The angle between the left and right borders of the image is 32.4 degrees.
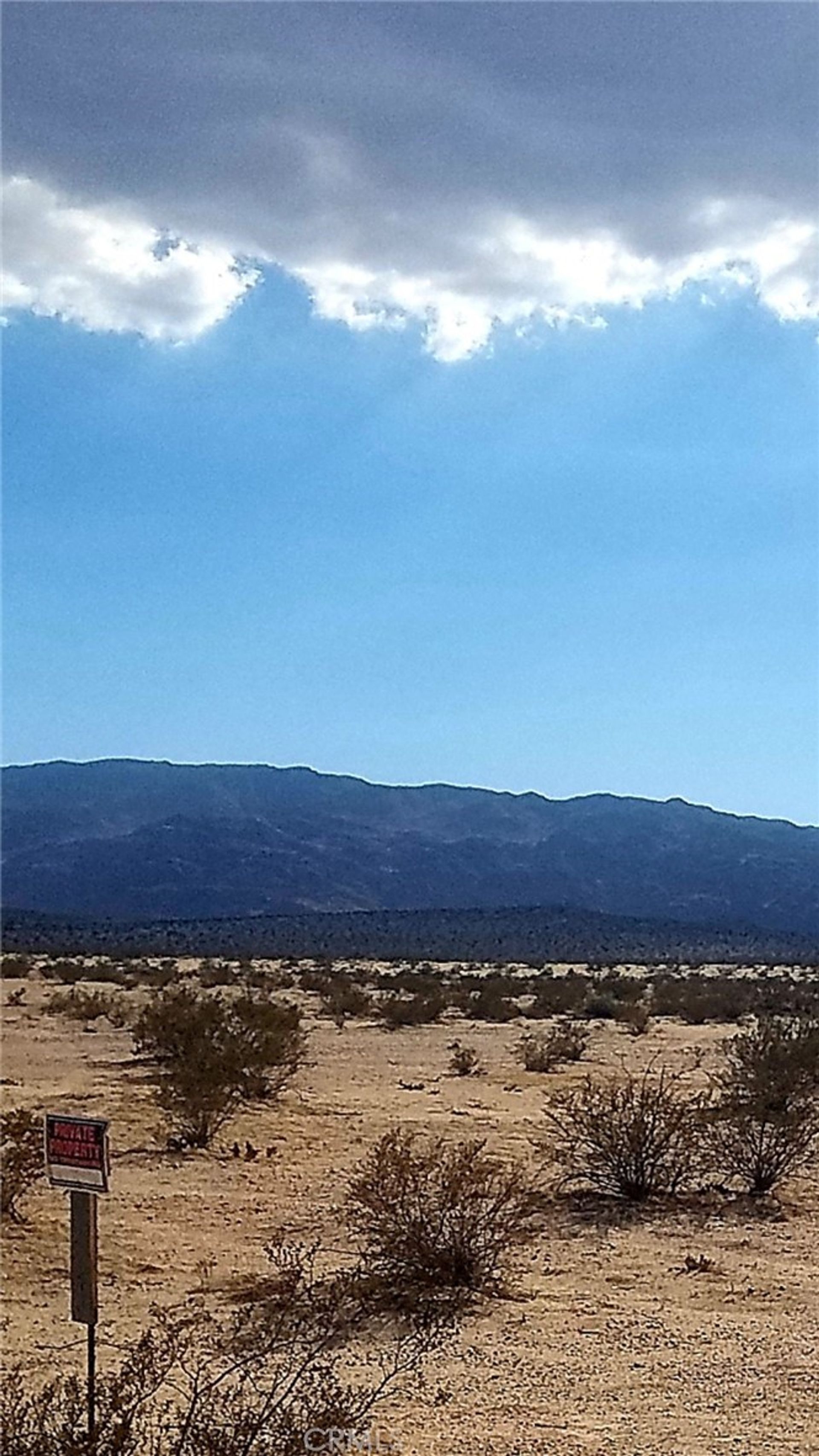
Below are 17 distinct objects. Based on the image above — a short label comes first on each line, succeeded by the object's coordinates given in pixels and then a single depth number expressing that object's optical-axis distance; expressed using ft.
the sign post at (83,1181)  20.33
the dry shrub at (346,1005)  108.99
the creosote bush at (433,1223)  31.19
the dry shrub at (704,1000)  112.78
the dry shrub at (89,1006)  100.78
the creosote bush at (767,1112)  41.68
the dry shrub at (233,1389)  18.84
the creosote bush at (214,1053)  49.37
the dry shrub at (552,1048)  75.20
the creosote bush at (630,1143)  40.06
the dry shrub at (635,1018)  100.63
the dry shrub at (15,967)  146.82
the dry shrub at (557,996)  114.83
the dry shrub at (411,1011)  103.71
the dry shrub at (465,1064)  72.59
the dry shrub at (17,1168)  38.09
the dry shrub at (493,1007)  108.88
